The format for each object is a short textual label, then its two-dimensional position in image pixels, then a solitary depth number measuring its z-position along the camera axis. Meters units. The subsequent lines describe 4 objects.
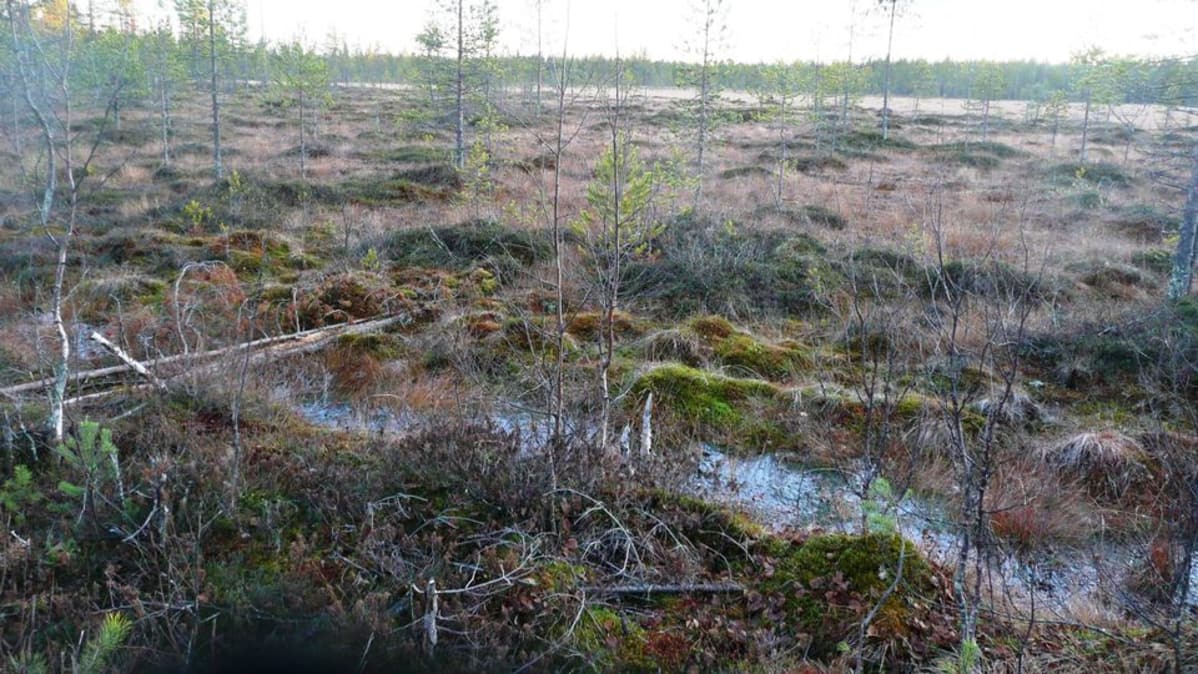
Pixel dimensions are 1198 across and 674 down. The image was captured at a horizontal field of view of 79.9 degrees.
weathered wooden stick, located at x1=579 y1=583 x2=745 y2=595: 3.62
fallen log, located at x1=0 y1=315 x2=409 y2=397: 5.17
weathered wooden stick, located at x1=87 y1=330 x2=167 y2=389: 4.93
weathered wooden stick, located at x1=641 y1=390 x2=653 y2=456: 5.14
